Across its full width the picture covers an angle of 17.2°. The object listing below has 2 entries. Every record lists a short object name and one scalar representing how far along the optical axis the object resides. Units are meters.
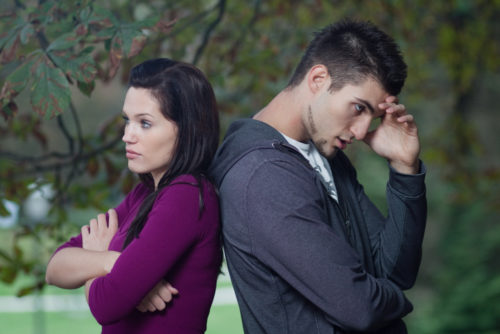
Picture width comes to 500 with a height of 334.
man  3.03
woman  3.03
